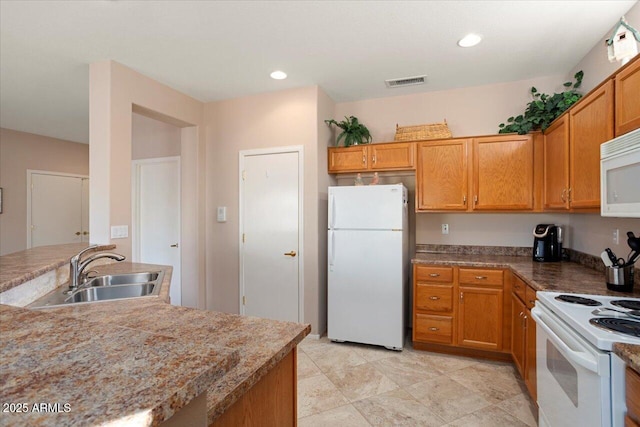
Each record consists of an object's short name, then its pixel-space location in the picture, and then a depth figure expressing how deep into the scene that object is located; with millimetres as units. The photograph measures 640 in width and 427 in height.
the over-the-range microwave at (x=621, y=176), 1498
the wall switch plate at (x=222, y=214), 3777
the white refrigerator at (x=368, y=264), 3031
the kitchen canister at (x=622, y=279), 1849
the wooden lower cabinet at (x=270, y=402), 871
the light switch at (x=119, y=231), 2771
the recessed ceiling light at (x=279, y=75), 3041
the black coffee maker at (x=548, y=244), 2877
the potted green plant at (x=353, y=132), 3512
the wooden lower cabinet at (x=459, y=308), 2777
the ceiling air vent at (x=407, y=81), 3176
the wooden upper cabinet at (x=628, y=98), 1610
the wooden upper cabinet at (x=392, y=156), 3271
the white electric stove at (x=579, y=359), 1197
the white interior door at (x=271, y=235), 3465
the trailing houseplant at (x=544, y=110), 2715
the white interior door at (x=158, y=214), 4070
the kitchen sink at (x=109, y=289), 1664
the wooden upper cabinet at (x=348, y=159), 3453
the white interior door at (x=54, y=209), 5164
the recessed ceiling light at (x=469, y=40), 2424
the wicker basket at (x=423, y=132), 3238
